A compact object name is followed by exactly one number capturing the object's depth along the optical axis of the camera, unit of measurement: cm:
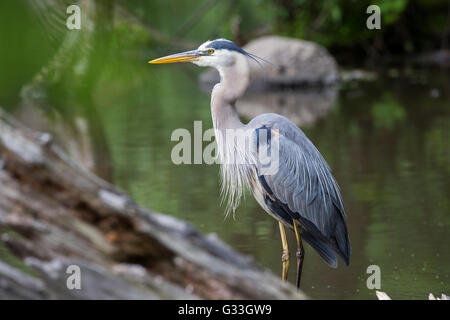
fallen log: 369
